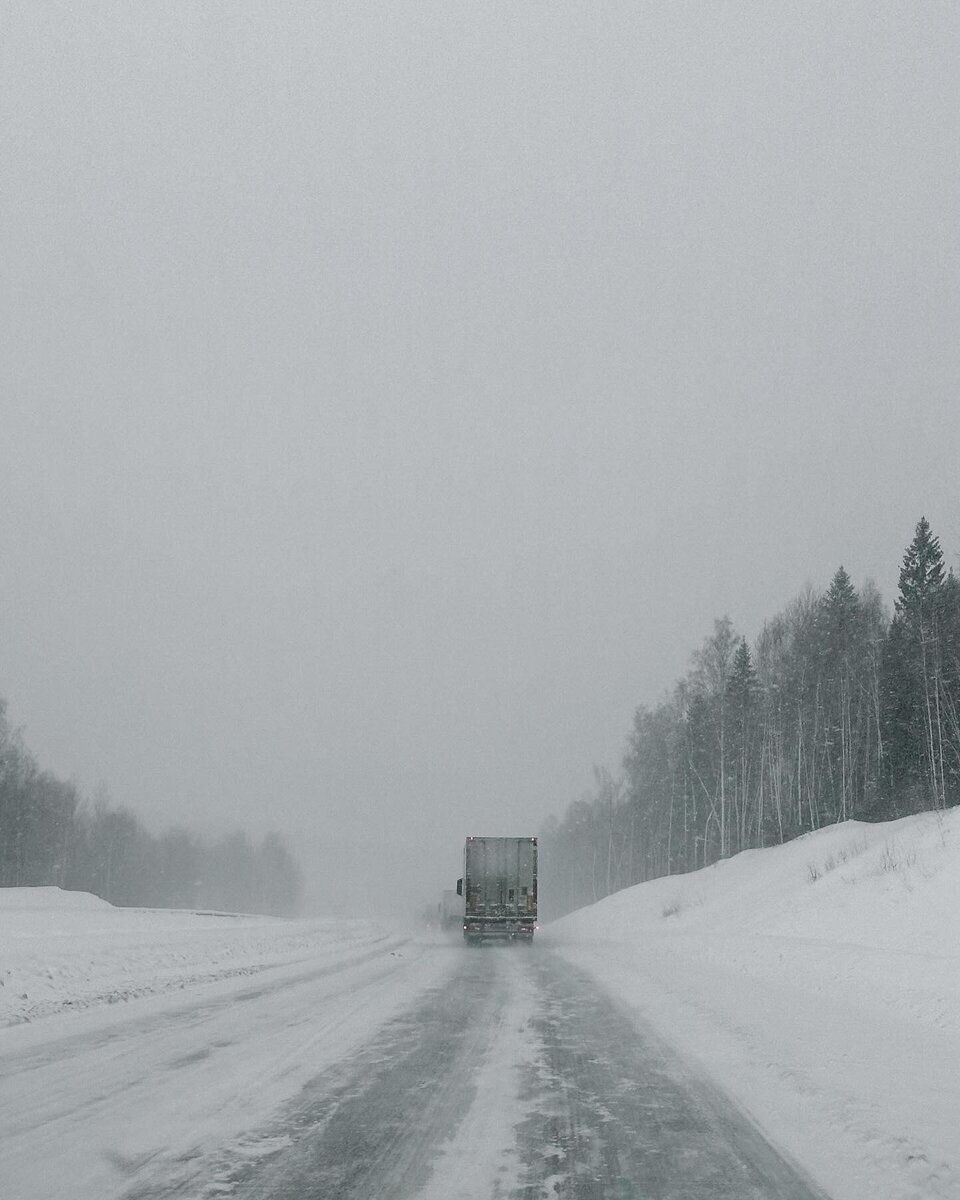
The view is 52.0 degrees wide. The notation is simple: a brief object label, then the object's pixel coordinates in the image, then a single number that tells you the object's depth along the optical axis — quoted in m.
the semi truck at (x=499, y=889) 31.50
